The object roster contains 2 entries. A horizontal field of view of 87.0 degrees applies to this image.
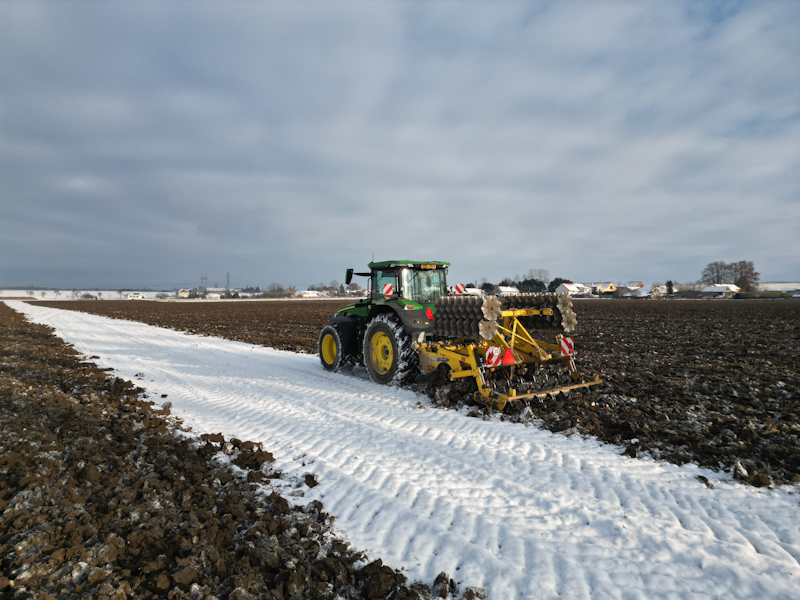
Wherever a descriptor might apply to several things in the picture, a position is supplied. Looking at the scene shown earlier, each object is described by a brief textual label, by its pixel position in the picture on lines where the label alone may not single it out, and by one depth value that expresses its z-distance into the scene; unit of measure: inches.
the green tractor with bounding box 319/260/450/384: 300.5
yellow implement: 255.3
